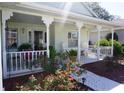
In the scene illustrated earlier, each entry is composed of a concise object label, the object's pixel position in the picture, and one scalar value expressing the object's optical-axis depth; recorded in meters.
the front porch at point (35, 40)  4.44
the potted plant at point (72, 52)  6.65
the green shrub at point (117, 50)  9.19
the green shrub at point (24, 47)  6.03
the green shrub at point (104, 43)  9.54
